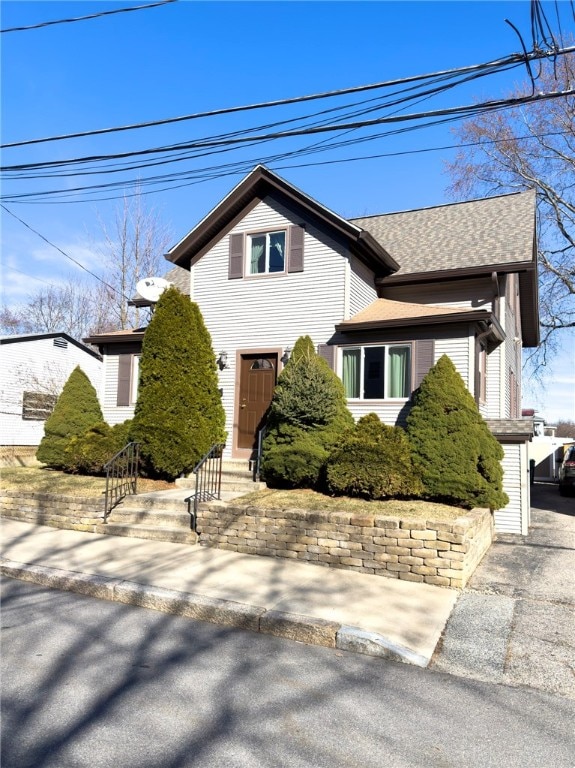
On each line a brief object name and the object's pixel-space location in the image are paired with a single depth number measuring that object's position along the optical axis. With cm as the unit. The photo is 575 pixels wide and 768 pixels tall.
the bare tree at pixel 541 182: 2230
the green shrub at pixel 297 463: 989
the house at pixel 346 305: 1130
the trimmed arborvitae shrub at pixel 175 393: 1116
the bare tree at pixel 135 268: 2716
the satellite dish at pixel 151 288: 1420
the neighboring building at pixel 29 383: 1992
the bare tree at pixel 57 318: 3681
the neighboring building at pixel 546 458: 2461
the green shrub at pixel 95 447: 1199
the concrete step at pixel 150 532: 870
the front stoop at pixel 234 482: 1048
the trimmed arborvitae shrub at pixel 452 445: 923
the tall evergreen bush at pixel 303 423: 1000
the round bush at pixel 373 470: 879
